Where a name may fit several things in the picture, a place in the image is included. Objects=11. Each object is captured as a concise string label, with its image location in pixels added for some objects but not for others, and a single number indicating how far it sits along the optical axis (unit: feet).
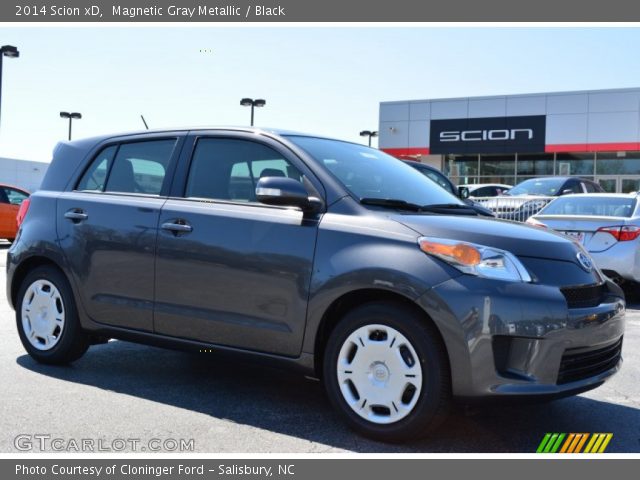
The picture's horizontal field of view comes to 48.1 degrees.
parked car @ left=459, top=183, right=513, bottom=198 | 63.16
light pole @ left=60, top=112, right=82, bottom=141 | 114.11
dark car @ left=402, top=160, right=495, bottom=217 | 31.74
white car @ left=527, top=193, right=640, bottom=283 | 28.19
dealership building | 98.32
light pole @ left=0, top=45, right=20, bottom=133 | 70.38
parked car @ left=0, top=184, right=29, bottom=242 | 56.65
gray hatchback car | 11.58
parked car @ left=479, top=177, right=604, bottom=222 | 46.29
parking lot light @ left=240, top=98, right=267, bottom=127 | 89.35
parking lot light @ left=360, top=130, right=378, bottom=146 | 117.60
